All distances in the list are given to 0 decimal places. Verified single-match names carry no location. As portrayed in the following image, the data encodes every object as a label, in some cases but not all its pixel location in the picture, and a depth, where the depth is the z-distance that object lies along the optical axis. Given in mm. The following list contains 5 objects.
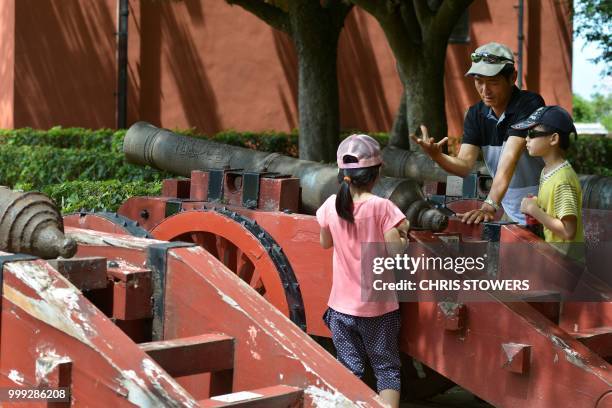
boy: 4477
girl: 4336
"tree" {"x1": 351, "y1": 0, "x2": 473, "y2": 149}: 10844
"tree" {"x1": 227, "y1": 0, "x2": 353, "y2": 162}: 11859
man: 4887
